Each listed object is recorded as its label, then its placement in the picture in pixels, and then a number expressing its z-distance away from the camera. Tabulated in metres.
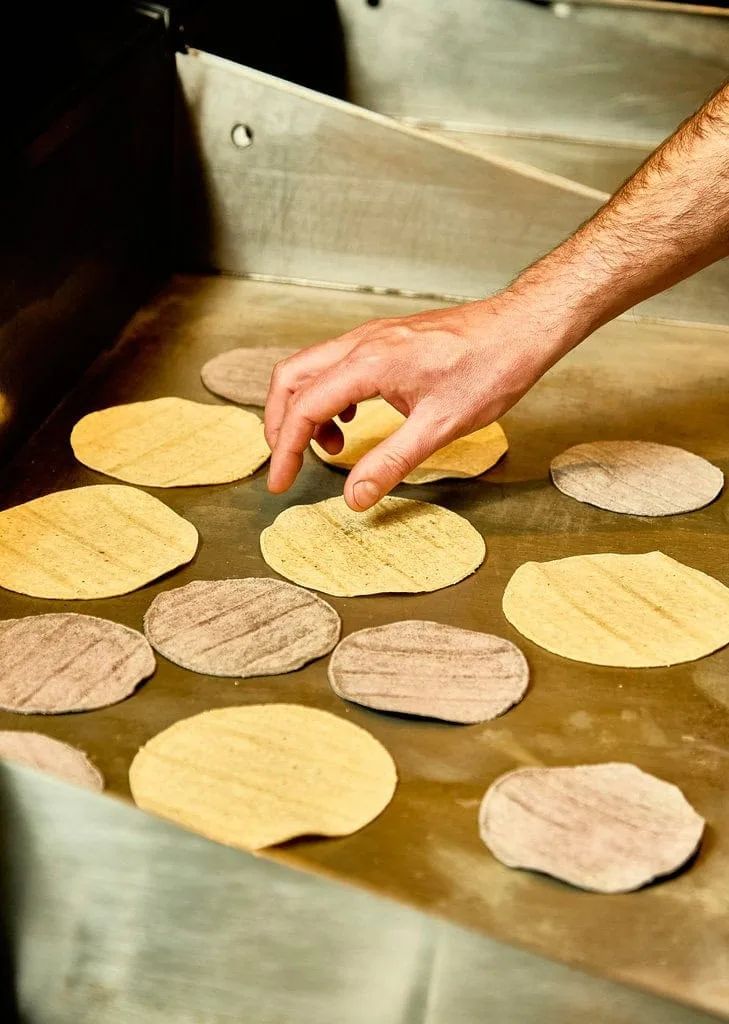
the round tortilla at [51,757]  1.16
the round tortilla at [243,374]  1.90
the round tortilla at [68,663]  1.26
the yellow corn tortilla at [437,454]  1.74
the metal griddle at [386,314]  1.07
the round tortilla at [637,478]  1.67
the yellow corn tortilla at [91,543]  1.46
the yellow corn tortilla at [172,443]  1.69
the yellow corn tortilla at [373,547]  1.49
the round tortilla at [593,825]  1.09
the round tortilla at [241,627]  1.33
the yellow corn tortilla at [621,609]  1.39
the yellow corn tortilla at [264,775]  1.12
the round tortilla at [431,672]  1.27
